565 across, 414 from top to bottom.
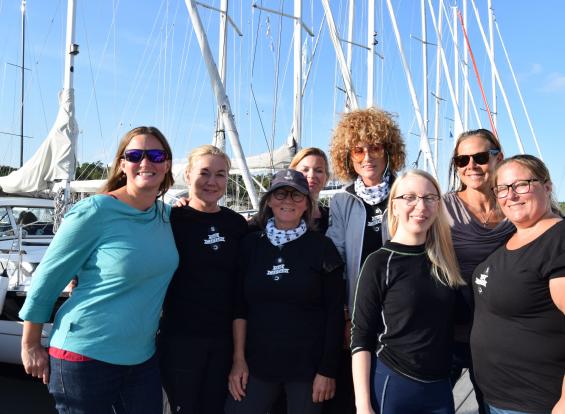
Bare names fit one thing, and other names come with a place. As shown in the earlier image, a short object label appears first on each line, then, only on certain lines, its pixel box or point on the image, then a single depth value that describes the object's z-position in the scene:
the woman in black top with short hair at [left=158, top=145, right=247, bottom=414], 2.76
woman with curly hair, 2.90
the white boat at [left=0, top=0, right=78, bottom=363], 7.73
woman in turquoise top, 2.40
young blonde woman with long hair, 2.29
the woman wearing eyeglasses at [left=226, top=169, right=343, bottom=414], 2.64
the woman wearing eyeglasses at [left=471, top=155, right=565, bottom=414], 2.01
